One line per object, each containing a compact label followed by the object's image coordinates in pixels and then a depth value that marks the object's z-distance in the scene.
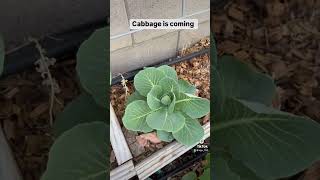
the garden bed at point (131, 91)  0.77
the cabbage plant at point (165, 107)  0.78
